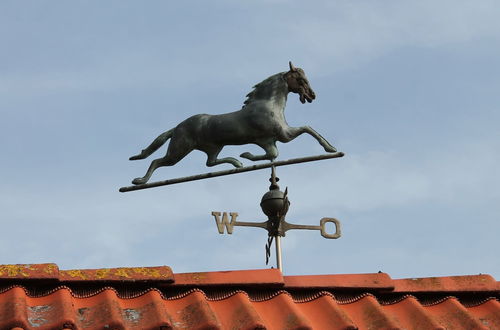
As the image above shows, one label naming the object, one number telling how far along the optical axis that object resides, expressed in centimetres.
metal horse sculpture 1066
